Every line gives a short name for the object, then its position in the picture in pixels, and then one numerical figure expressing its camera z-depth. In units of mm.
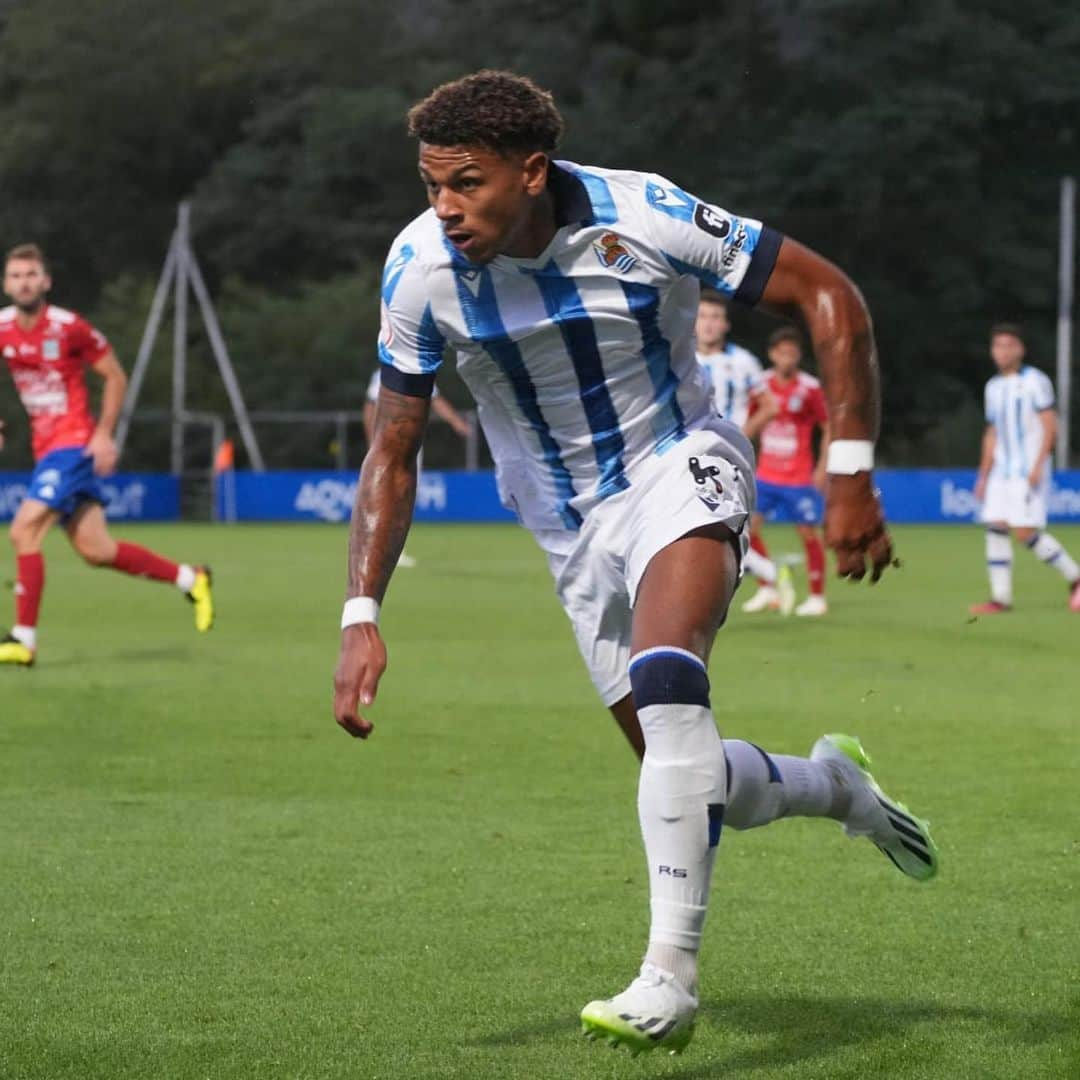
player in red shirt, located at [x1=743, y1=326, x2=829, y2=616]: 17578
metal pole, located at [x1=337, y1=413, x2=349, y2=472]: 44062
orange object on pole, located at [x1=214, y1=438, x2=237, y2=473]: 40438
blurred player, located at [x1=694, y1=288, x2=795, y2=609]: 17172
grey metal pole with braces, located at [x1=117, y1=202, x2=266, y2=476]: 43844
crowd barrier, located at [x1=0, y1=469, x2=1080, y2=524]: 37688
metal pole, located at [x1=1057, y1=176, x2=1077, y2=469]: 41750
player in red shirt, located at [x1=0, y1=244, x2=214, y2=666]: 12836
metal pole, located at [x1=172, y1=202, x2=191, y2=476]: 43031
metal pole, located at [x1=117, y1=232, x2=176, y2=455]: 45250
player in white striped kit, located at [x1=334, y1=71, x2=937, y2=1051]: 4805
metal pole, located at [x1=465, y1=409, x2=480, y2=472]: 41531
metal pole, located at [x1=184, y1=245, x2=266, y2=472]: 44125
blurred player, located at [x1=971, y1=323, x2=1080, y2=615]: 17406
